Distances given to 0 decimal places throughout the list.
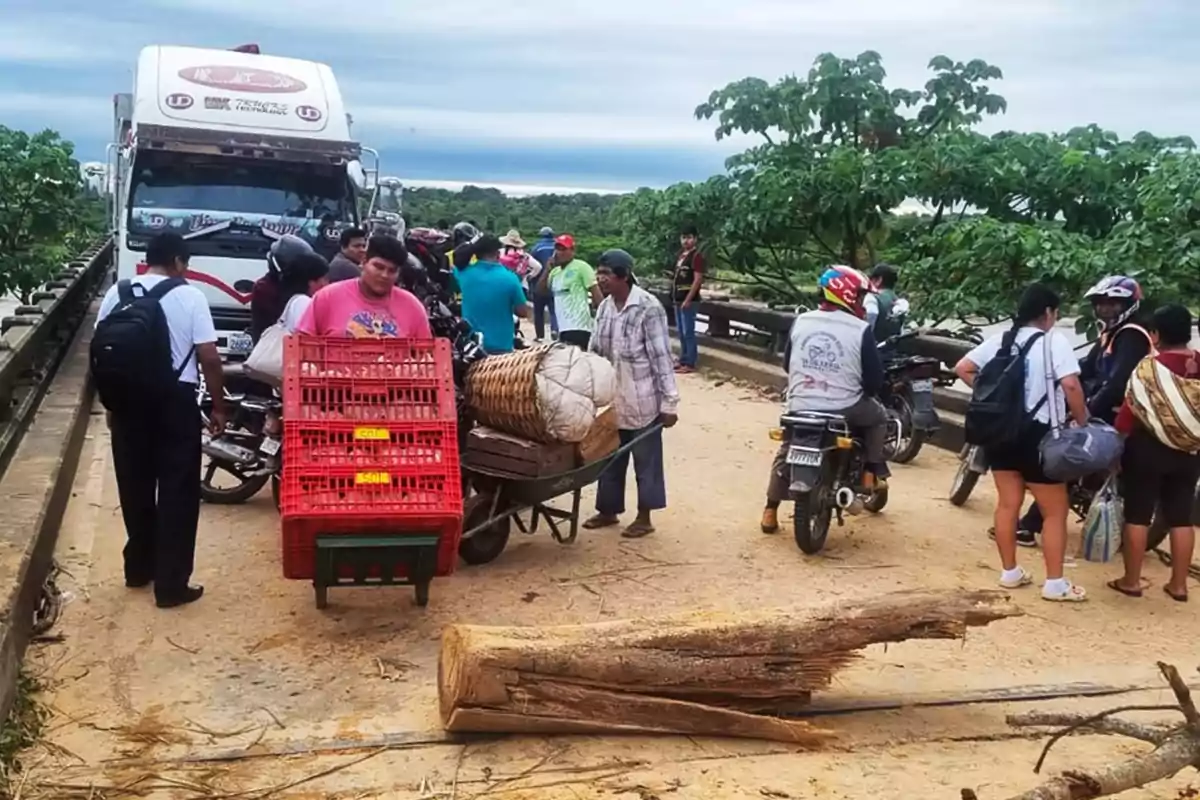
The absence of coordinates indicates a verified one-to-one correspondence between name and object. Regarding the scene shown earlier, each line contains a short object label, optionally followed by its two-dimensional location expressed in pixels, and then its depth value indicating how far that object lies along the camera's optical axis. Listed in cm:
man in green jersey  1285
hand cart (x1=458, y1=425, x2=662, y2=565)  663
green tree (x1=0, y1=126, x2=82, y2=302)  1462
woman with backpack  630
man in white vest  731
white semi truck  1231
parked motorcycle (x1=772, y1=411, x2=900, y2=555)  709
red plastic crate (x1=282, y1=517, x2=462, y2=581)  525
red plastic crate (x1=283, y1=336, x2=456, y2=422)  553
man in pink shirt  605
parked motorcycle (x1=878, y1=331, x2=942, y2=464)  981
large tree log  445
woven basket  636
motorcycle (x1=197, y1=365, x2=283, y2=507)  763
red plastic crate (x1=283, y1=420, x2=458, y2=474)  535
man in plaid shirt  738
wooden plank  488
